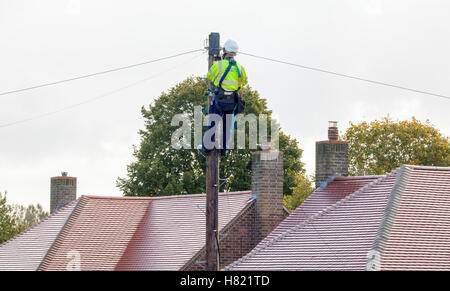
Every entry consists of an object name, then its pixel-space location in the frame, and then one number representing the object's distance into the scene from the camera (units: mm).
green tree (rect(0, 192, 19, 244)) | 57875
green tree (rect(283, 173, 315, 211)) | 52938
